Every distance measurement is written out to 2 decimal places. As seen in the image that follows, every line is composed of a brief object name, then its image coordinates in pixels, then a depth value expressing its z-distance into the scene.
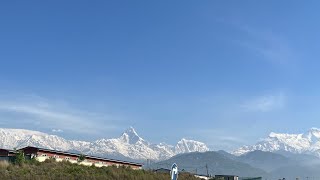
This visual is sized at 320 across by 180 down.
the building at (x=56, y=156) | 45.50
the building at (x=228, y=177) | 76.16
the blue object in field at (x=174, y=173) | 13.26
